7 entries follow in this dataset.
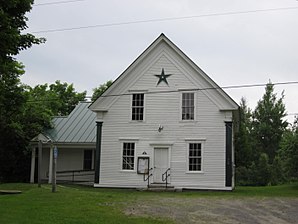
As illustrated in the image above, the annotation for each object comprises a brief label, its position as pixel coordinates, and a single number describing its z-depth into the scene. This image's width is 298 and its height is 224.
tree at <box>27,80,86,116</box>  47.86
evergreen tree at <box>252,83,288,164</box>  54.03
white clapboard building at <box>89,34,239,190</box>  23.12
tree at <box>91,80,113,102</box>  51.15
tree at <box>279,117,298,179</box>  25.73
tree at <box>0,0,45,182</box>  13.01
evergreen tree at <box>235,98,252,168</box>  45.94
